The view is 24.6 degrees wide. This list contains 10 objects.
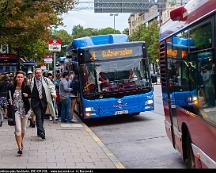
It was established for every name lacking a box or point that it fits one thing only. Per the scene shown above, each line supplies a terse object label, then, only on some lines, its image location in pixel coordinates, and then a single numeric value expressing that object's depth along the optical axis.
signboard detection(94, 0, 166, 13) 36.19
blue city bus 16.67
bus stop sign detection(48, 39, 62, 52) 19.44
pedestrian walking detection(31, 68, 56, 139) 11.77
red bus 5.97
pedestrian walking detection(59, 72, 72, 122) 17.45
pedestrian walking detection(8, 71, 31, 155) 10.05
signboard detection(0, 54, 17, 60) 21.77
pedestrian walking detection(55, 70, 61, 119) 19.22
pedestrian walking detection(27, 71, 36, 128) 15.50
